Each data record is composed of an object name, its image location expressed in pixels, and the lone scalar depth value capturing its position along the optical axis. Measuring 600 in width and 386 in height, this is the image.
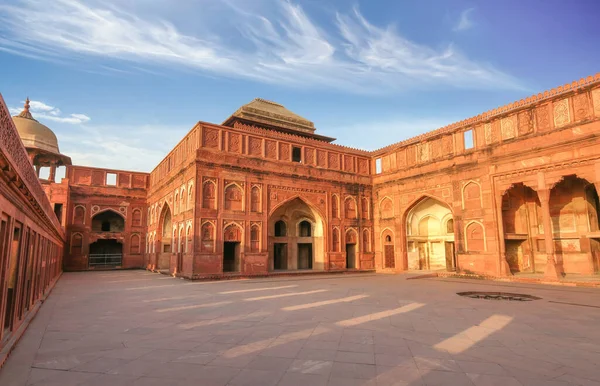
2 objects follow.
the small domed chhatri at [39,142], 24.81
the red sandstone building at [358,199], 14.57
